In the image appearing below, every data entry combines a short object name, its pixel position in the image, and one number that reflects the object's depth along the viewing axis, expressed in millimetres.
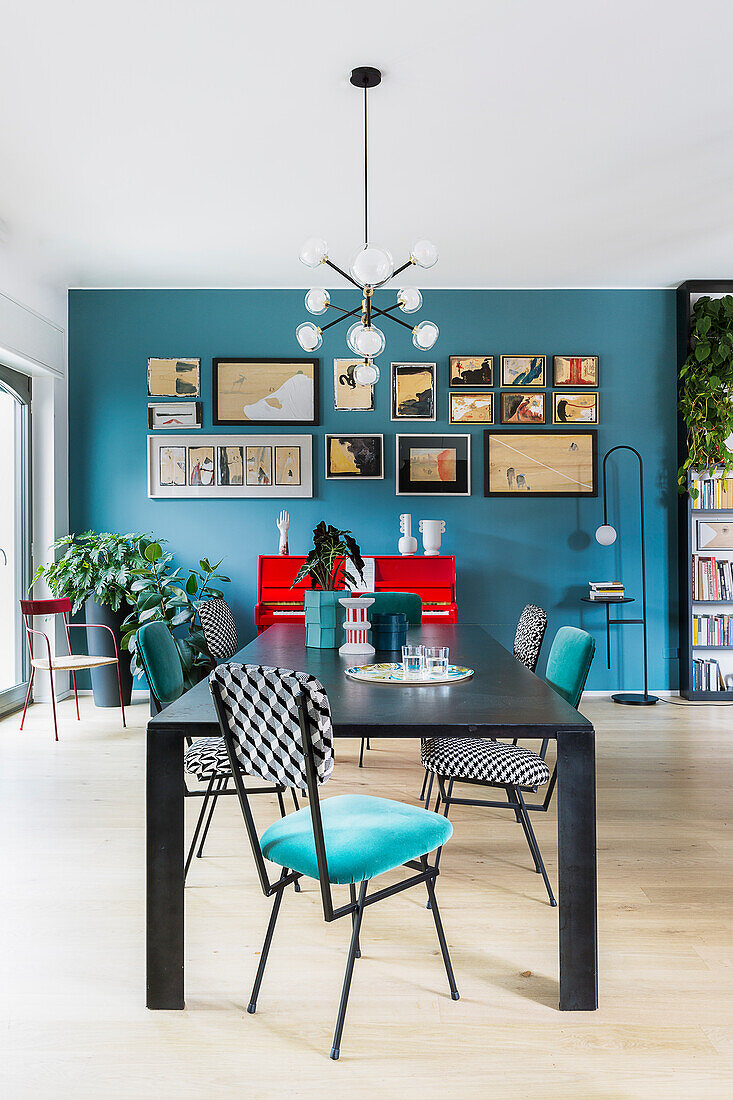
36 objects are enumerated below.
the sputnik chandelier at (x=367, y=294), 2789
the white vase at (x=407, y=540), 5711
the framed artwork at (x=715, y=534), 5996
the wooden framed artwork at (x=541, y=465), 6035
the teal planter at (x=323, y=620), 3137
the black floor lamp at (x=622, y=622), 5723
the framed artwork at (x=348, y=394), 6039
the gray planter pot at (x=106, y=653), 5488
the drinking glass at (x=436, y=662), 2557
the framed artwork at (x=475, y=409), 6055
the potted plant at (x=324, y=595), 3123
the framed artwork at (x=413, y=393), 6047
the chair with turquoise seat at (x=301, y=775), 1752
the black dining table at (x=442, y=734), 1894
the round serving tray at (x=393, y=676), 2396
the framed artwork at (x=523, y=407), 6039
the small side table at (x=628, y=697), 5719
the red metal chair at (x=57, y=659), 4777
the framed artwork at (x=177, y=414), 6039
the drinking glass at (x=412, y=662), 2543
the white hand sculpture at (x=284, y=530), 5777
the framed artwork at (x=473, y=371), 6035
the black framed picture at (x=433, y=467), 6039
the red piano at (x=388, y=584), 5469
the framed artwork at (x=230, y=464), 6027
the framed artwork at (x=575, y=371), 6027
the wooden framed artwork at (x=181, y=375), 6047
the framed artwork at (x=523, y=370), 6027
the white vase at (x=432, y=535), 5734
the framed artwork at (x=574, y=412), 6047
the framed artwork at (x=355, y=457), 6039
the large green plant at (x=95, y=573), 5336
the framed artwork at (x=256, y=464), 6027
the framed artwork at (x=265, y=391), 6023
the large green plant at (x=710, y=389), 5719
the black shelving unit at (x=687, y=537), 5875
